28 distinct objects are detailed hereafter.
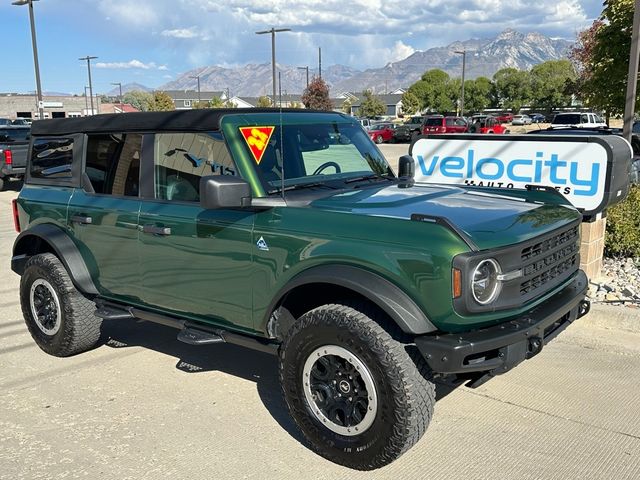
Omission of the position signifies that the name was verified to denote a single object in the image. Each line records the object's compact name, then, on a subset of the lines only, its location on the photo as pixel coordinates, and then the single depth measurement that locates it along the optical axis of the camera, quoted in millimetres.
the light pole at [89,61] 53856
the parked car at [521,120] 65938
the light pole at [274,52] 27706
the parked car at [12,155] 16922
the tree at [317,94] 58388
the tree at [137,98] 128638
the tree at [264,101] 74444
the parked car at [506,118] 61434
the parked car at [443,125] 37750
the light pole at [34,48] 26688
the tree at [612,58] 12391
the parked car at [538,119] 70162
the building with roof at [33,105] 89700
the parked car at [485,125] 38734
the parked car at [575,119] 35553
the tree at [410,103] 87812
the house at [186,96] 128850
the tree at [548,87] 84750
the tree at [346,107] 105812
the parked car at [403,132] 42594
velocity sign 6172
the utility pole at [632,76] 7828
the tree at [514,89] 89250
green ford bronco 3115
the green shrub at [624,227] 7199
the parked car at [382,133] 43391
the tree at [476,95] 87812
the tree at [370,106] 96812
